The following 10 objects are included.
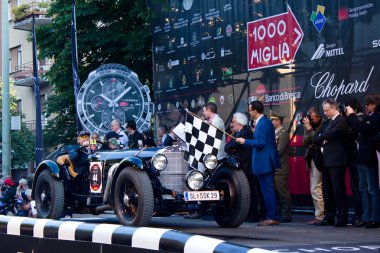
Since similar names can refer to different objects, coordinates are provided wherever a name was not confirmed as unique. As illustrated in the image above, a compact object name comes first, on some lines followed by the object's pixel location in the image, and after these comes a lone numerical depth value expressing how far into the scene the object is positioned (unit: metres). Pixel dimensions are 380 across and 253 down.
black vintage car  10.94
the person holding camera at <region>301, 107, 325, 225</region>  12.48
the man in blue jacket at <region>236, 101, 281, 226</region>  11.99
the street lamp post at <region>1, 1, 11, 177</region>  23.09
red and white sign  13.21
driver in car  12.80
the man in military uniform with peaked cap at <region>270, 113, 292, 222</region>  12.98
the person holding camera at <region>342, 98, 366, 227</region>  11.82
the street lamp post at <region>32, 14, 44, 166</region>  19.70
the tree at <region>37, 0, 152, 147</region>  23.02
